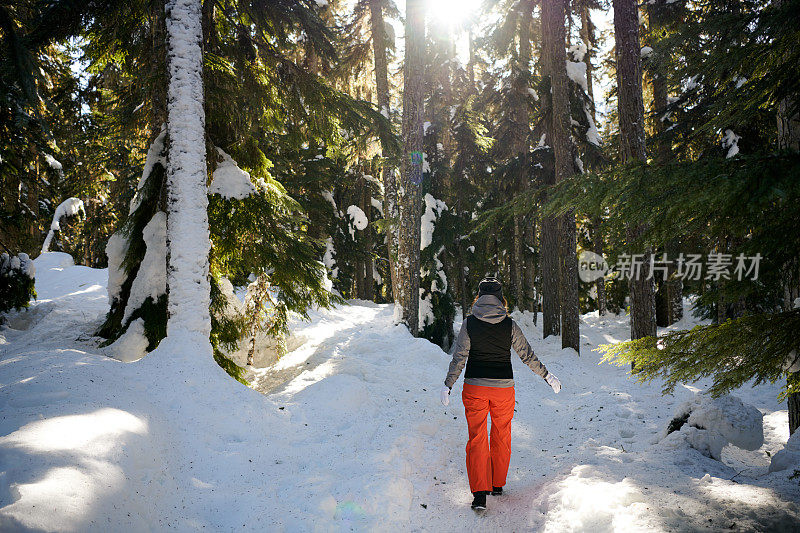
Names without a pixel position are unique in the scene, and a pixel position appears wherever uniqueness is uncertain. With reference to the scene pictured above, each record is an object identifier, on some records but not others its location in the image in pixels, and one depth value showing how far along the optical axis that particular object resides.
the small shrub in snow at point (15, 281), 9.60
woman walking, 4.24
